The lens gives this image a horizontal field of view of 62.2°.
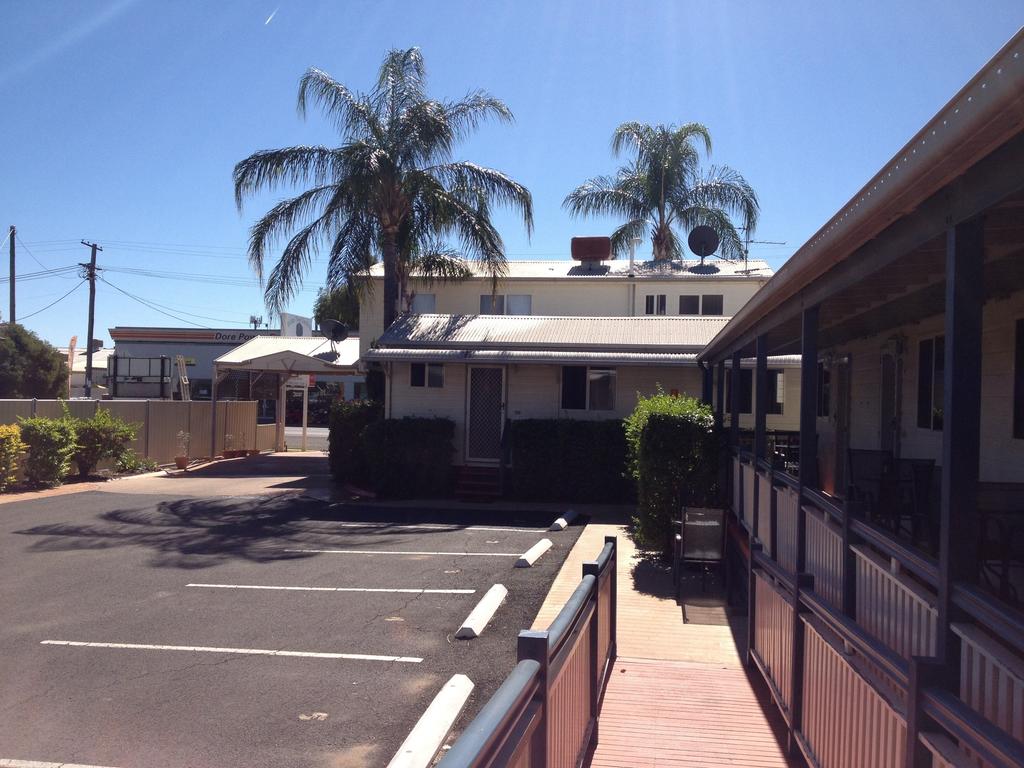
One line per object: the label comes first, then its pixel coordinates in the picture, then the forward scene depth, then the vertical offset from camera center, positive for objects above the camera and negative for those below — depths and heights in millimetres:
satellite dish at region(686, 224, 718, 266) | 23500 +4852
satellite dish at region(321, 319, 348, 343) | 25453 +2255
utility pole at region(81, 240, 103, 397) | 34781 +4100
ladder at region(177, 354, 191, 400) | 28750 +525
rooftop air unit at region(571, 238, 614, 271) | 25656 +4906
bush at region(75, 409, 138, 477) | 19938 -1014
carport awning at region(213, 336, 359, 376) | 24031 +1311
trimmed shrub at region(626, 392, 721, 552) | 11023 -637
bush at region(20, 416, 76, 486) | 18453 -1193
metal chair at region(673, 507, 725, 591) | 9891 -1444
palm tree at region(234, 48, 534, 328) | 20281 +5344
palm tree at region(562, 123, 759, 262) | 30625 +8061
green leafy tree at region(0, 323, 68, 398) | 35906 +1283
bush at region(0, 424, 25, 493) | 17750 -1188
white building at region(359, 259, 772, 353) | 23797 +3336
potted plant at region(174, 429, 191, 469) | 22781 -1395
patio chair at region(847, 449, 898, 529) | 8070 -579
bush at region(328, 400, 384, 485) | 19766 -710
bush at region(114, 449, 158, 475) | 21094 -1663
